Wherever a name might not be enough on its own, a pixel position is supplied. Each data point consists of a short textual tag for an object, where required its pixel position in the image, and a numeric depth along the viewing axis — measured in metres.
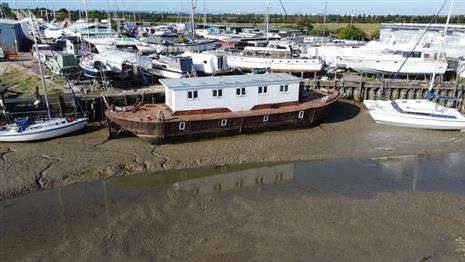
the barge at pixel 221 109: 22.70
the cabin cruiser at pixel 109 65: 29.53
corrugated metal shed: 45.75
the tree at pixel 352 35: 67.62
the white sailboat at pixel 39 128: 21.98
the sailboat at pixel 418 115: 25.70
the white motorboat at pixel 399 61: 34.94
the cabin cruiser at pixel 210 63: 33.34
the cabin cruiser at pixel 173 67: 31.73
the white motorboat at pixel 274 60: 35.75
